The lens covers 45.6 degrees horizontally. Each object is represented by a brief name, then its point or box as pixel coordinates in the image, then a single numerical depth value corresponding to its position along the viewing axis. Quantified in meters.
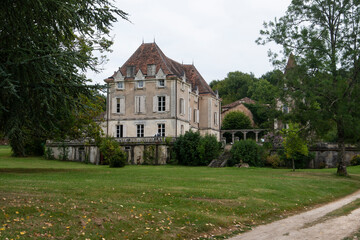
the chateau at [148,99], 53.12
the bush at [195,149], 47.06
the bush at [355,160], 46.25
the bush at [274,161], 47.84
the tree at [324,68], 29.81
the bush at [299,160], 48.25
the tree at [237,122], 70.64
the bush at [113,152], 37.81
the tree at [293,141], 33.97
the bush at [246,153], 46.12
